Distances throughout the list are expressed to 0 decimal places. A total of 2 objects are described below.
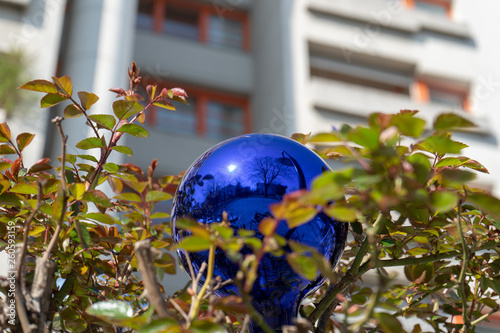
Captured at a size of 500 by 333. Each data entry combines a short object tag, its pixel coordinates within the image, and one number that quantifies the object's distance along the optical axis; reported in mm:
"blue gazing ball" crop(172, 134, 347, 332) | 699
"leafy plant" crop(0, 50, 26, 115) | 4820
